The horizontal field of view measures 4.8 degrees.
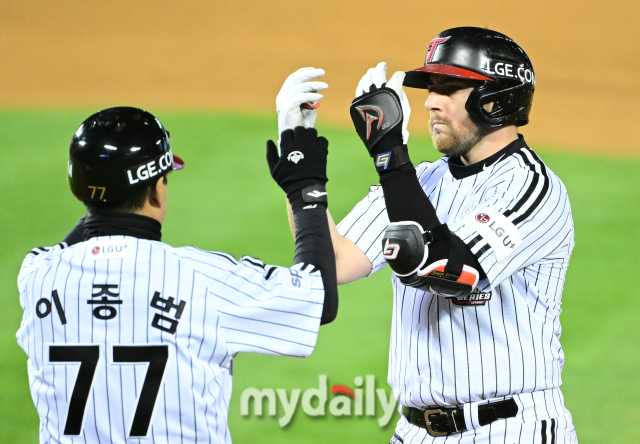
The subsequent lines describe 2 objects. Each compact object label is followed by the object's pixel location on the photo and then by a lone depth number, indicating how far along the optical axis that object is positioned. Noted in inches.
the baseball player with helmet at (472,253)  580.1
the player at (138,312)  565.5
